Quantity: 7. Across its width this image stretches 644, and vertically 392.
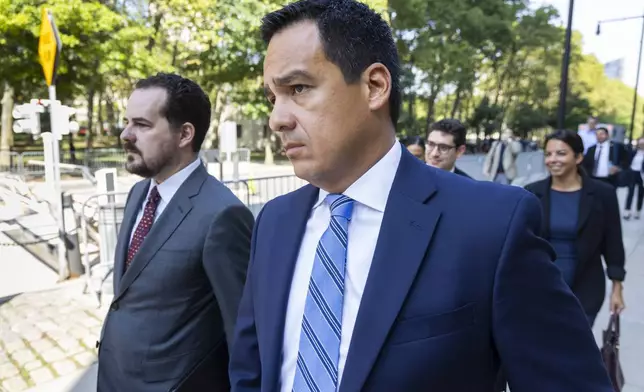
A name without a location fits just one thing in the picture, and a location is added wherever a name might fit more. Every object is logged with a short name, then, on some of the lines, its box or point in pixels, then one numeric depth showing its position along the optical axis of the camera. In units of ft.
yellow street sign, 20.45
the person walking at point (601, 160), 30.45
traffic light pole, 21.61
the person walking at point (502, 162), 34.83
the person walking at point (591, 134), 32.86
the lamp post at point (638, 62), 77.22
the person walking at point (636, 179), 37.42
